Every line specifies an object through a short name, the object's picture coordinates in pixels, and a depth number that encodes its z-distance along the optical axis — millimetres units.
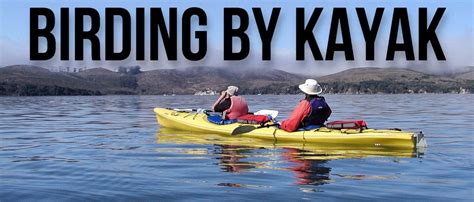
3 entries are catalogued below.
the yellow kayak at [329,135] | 14992
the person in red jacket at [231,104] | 19547
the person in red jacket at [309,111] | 15992
